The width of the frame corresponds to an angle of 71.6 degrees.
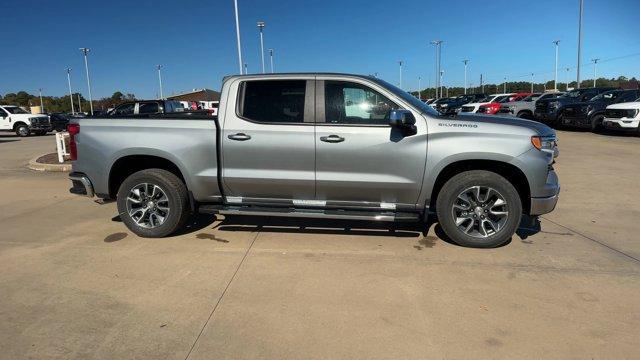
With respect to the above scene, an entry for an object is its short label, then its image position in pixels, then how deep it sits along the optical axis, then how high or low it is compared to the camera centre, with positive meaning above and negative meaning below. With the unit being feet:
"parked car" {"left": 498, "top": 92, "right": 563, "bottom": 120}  72.33 -0.31
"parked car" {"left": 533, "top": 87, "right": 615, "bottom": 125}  65.57 +0.21
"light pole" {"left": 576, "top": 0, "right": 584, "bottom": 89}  100.22 +16.36
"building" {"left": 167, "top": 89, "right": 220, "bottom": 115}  225.56 +12.18
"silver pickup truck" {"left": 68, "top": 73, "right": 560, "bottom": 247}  15.39 -1.64
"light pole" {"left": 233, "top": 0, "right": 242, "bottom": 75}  74.09 +12.75
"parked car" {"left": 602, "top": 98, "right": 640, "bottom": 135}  51.24 -1.67
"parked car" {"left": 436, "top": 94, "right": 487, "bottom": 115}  107.10 +2.28
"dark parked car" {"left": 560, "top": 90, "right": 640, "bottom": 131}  57.62 -0.68
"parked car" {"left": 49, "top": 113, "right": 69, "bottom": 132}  97.41 +0.01
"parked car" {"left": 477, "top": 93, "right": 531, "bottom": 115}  72.18 -0.09
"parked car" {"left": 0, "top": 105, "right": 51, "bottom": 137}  82.69 +0.34
